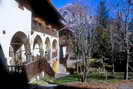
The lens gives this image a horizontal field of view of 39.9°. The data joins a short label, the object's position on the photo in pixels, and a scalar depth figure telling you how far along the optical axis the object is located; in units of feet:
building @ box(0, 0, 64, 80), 33.42
